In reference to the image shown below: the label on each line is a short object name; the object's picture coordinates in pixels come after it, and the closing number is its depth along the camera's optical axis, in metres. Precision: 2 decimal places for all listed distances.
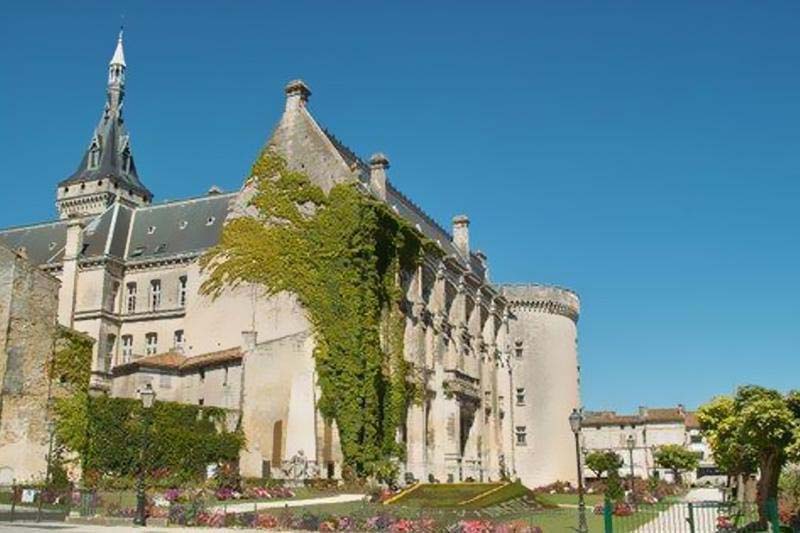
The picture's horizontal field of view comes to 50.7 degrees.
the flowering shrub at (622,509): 33.31
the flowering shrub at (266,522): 24.34
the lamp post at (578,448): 22.48
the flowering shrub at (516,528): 23.05
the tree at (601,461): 72.56
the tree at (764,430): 21.62
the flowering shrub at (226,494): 32.97
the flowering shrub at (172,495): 28.83
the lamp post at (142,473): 24.84
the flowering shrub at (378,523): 23.58
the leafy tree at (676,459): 91.44
